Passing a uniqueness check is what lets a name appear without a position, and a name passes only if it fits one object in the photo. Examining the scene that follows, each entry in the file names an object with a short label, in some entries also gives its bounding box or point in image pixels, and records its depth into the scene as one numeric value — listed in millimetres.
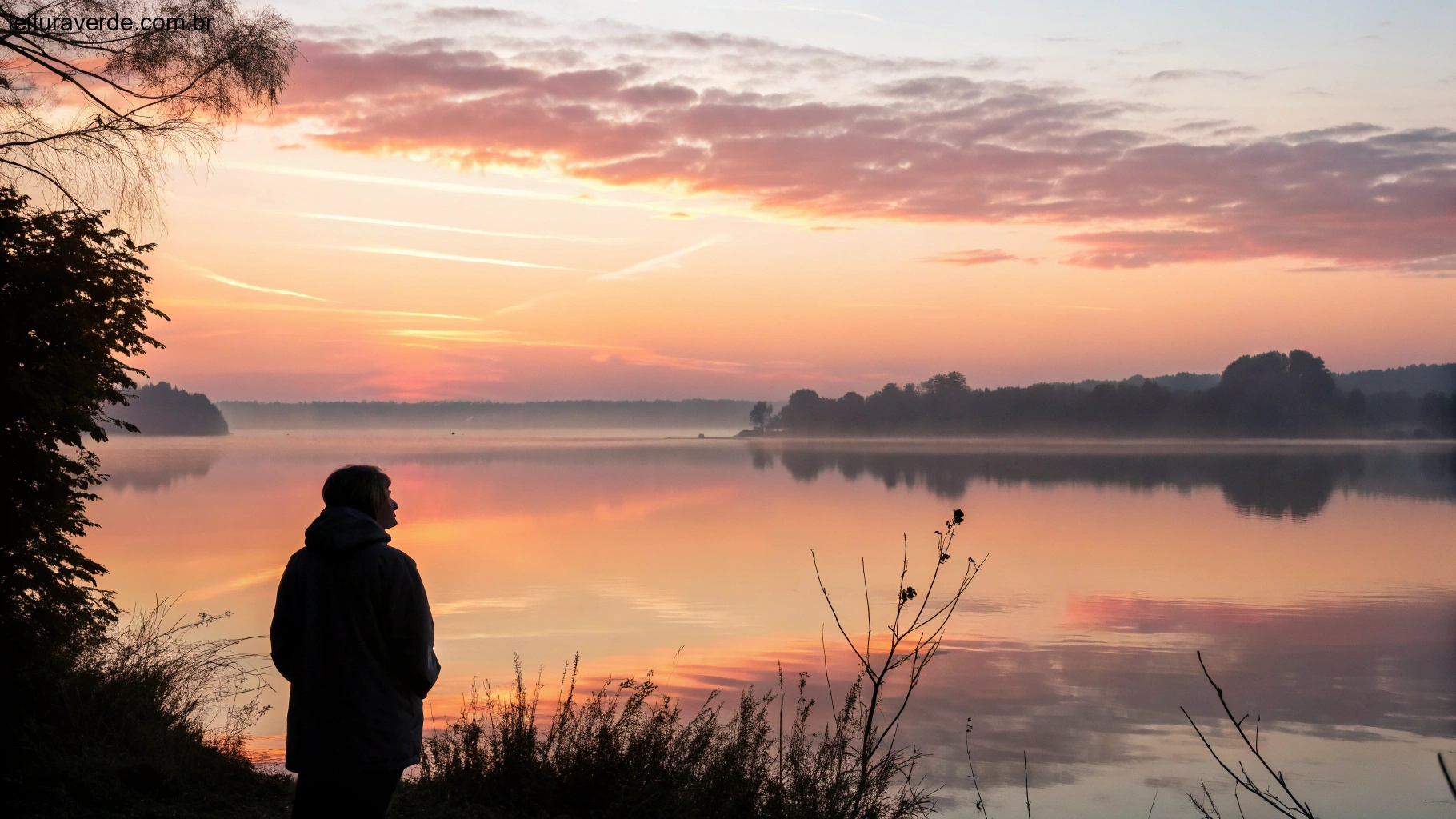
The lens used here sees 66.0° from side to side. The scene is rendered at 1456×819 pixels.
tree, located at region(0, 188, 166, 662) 7727
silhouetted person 4191
